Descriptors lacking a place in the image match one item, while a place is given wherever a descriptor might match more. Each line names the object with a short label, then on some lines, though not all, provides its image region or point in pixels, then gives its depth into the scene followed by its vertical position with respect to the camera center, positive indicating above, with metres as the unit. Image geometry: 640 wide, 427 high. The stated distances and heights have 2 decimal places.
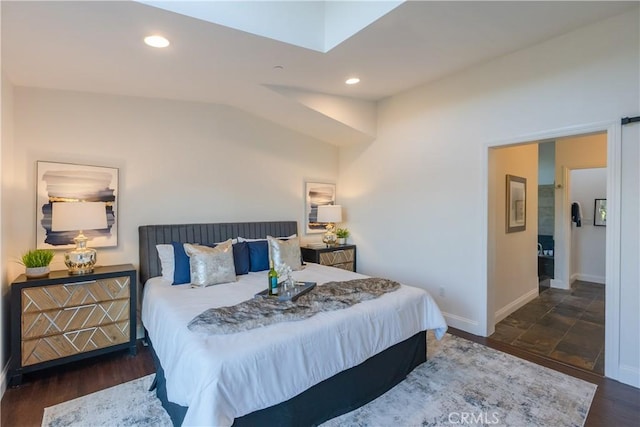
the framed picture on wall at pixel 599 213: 5.86 +0.00
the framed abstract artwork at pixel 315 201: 5.01 +0.19
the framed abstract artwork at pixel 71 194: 2.96 +0.18
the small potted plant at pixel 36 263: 2.67 -0.44
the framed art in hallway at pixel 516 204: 4.24 +0.12
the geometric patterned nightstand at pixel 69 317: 2.54 -0.93
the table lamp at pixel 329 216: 4.85 -0.06
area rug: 2.15 -1.43
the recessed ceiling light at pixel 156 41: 2.36 +1.32
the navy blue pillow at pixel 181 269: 3.13 -0.58
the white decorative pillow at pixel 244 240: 3.94 -0.35
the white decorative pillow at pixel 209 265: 3.05 -0.54
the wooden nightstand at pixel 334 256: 4.56 -0.66
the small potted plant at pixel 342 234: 5.11 -0.36
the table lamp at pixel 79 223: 2.70 -0.10
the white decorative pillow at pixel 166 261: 3.23 -0.52
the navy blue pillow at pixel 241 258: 3.56 -0.54
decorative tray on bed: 2.53 -0.68
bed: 1.63 -0.91
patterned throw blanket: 1.99 -0.71
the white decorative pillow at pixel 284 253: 3.72 -0.49
